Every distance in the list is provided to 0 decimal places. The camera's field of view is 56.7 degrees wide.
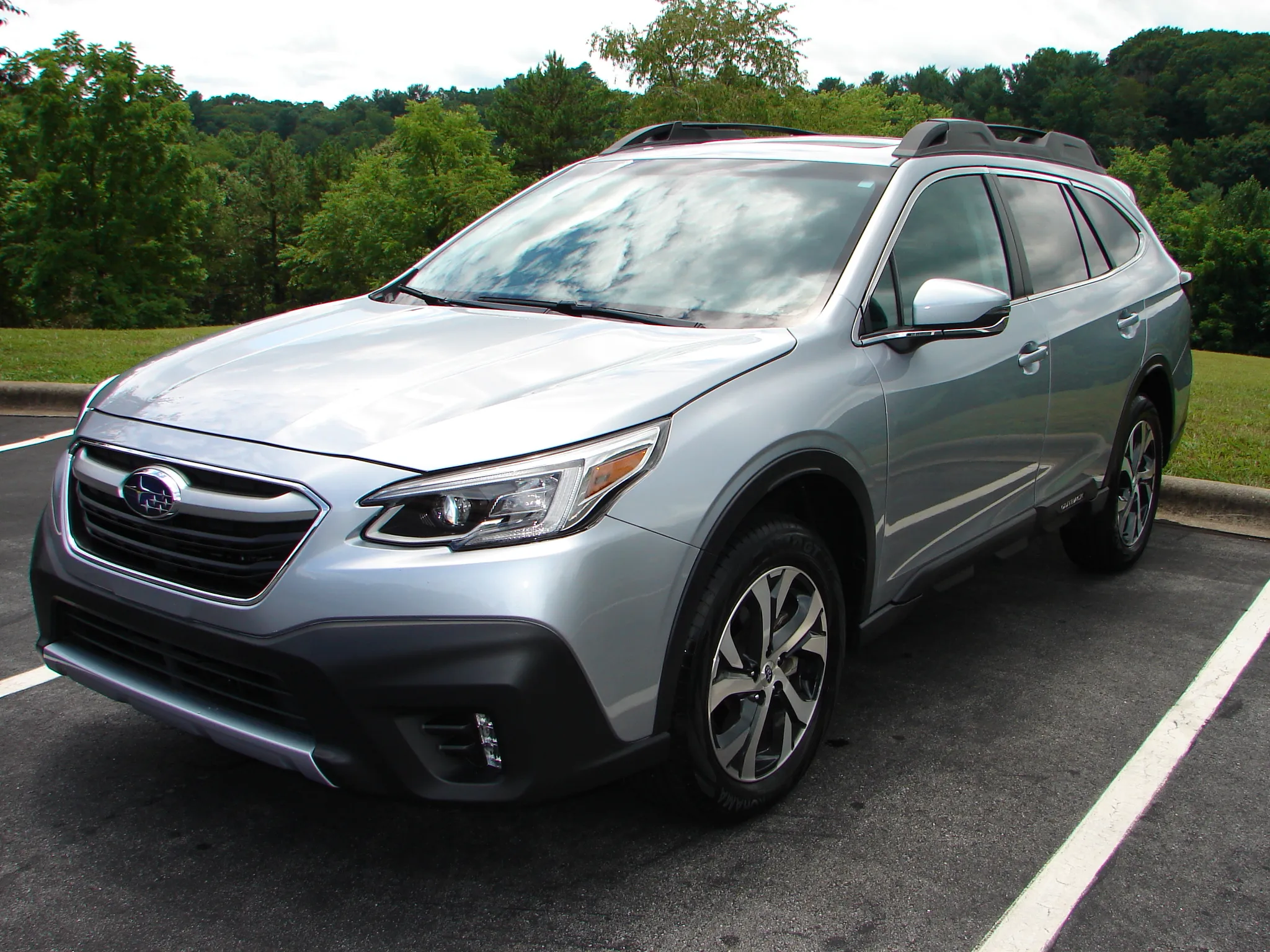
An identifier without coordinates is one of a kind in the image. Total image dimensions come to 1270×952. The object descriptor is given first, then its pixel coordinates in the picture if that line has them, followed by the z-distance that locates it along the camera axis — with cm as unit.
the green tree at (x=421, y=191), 5531
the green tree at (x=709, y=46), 5441
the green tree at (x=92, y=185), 4328
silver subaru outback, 242
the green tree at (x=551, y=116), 6406
